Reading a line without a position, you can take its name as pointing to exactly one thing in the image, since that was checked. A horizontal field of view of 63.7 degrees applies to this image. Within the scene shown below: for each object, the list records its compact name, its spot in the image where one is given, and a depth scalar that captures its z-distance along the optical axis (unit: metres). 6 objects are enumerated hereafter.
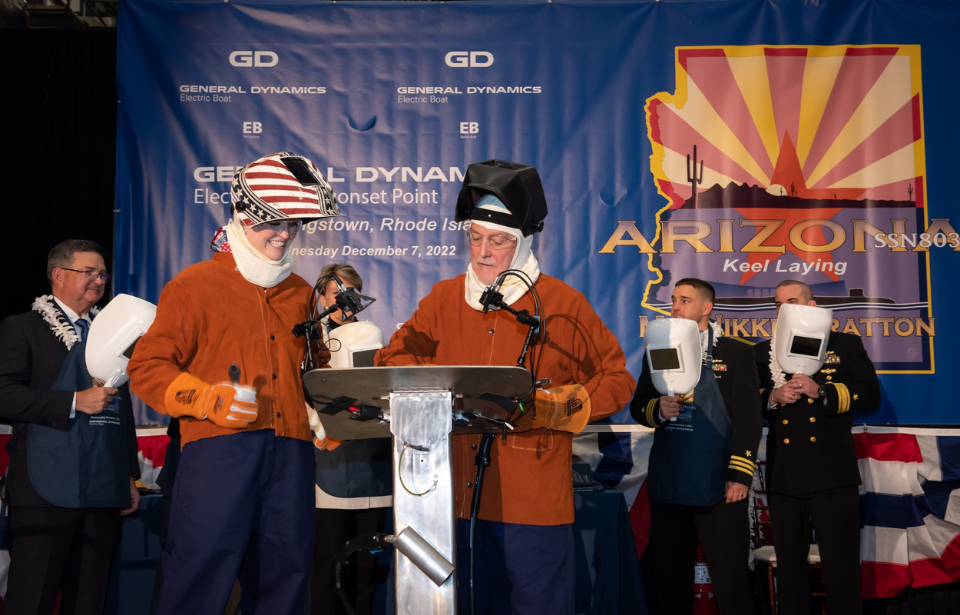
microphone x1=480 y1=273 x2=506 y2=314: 1.85
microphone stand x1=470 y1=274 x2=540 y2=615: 1.86
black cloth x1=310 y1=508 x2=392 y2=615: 3.27
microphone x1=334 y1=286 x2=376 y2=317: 1.98
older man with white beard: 2.06
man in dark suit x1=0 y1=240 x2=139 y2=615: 2.99
